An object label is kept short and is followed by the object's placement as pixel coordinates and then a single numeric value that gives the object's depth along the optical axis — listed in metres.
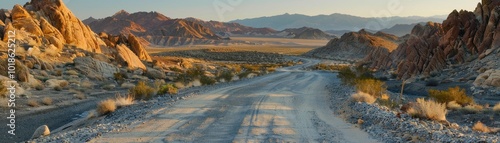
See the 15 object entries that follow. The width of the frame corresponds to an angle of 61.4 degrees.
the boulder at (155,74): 38.50
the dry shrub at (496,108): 18.13
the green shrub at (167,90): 21.71
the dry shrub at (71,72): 31.10
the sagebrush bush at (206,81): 31.77
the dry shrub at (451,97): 20.59
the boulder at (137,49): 49.13
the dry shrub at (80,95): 23.87
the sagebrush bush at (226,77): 36.19
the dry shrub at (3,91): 19.90
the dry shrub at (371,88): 20.52
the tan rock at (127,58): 40.16
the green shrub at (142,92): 21.05
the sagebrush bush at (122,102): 17.38
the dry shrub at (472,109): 18.22
